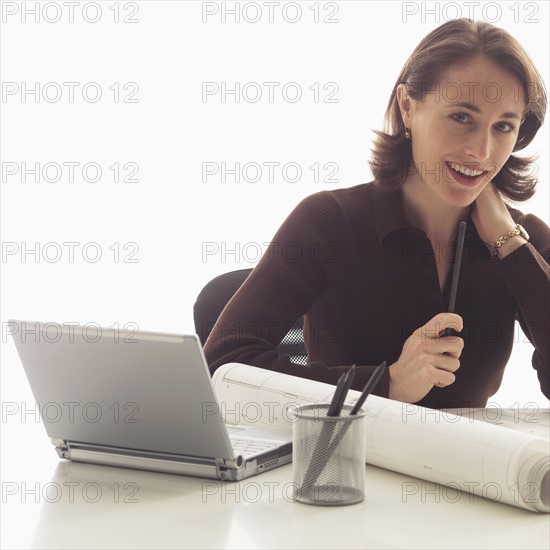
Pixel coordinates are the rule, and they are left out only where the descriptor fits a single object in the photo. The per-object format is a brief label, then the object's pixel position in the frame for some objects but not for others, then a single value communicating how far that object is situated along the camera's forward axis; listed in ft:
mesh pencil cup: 5.33
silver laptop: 5.49
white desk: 4.97
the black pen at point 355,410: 5.34
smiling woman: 7.52
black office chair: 8.11
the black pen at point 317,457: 5.34
